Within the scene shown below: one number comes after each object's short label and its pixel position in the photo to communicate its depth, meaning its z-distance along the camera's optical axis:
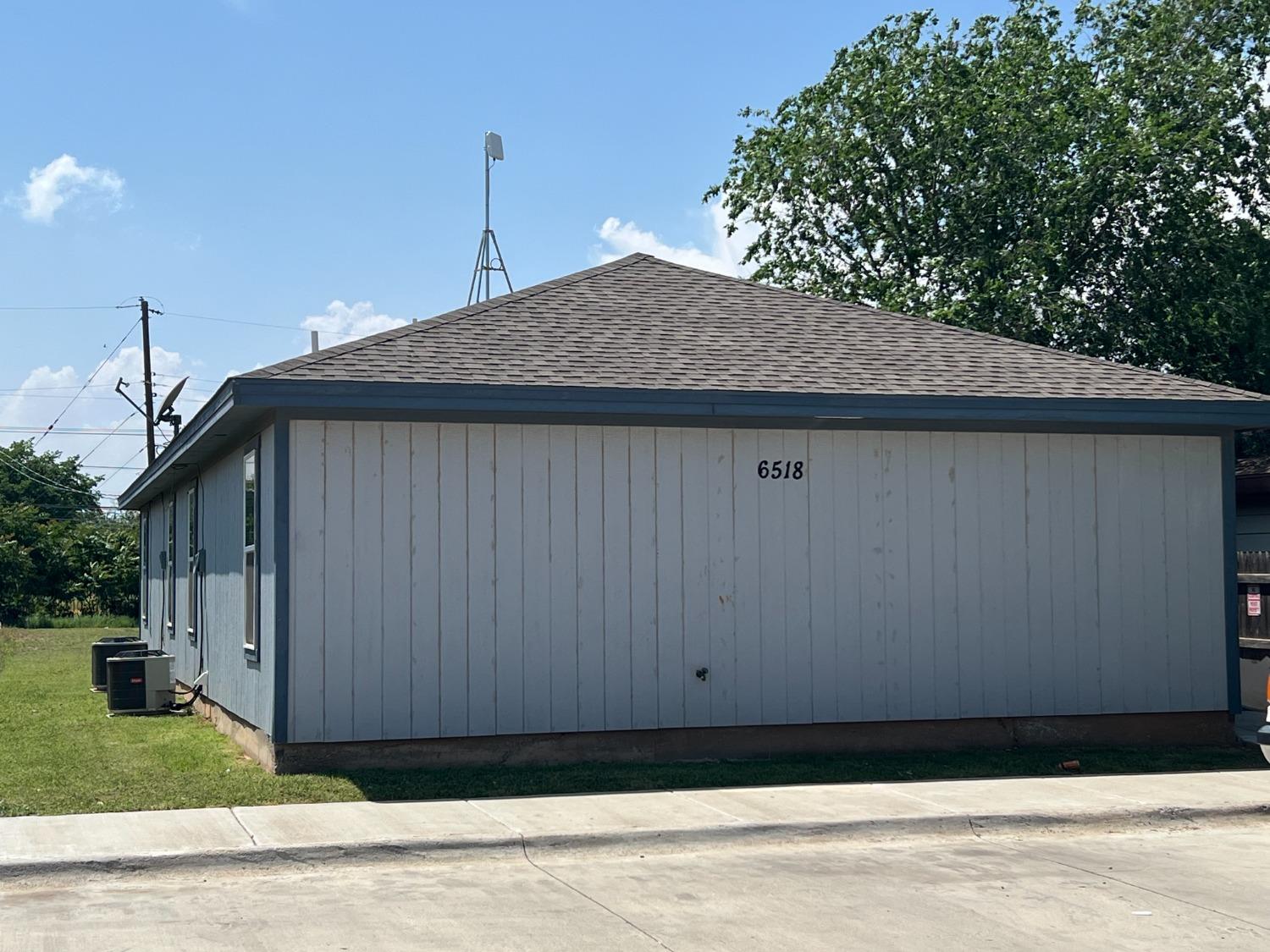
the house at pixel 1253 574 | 16.23
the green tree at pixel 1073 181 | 26.38
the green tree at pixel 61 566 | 41.28
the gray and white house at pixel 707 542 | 11.55
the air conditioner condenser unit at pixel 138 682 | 16.47
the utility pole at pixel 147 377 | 49.03
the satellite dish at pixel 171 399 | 36.16
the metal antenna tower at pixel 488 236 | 21.34
